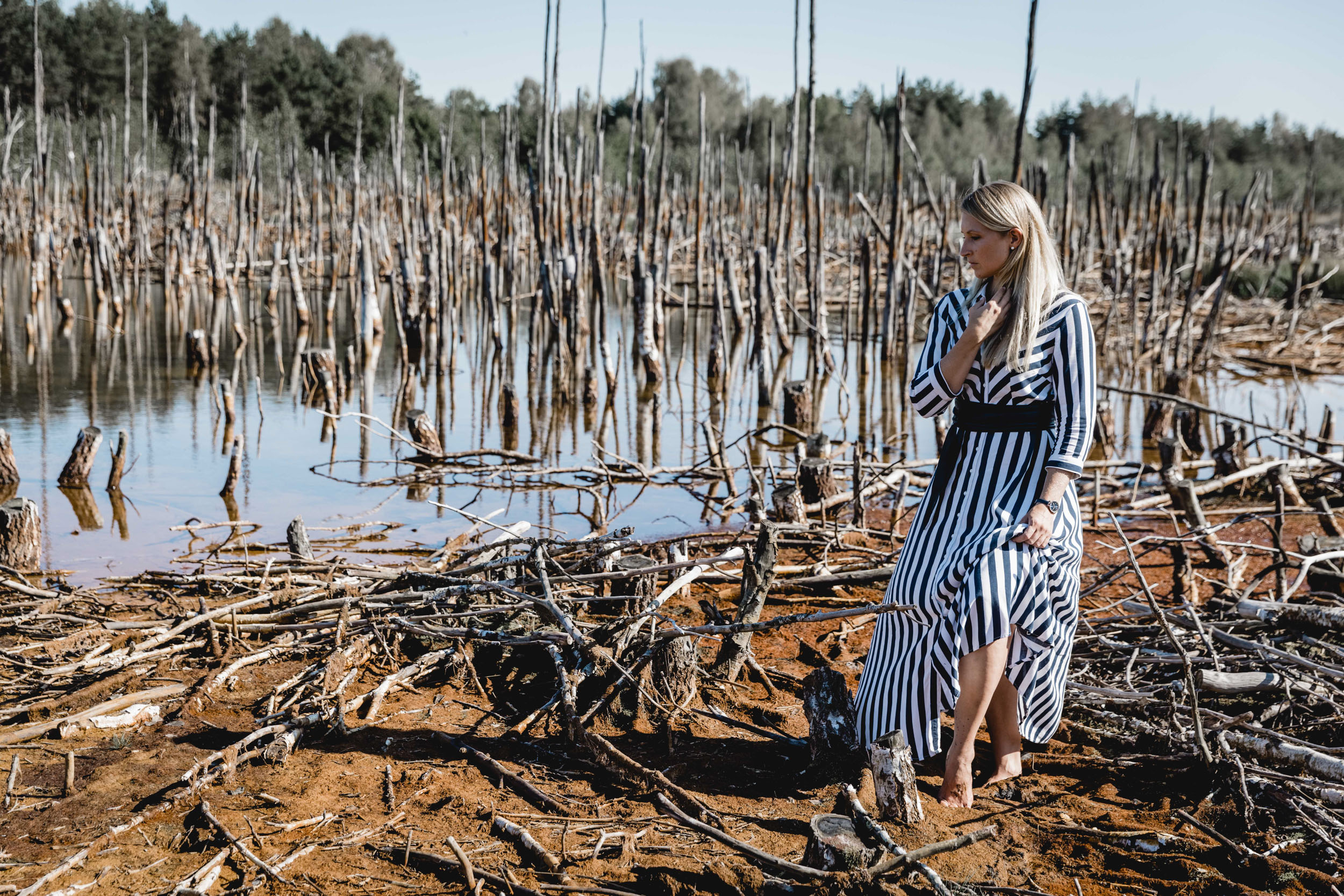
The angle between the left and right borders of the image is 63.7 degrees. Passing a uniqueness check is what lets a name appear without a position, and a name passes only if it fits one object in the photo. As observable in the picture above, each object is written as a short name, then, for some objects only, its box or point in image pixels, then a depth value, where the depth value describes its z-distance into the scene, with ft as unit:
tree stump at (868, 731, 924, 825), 8.70
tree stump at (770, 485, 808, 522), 16.22
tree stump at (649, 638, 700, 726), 11.26
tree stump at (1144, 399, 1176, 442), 28.84
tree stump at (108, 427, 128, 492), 21.27
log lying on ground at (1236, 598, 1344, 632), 11.07
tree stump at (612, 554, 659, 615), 12.62
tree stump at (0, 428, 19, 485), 20.93
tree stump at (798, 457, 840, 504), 18.25
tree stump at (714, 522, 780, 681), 11.59
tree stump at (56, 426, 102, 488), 21.39
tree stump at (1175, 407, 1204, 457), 27.58
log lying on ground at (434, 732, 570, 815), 9.18
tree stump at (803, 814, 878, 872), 7.59
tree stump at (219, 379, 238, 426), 27.50
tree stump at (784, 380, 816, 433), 28.40
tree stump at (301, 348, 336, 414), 30.76
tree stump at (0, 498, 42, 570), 15.71
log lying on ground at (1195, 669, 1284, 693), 10.54
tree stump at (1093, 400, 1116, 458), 26.66
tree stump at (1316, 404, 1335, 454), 23.13
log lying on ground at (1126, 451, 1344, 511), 18.78
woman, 8.71
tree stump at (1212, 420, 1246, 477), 21.22
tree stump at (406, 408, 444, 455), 23.99
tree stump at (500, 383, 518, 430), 28.90
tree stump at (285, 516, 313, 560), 15.24
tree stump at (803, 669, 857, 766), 9.80
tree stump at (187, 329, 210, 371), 37.27
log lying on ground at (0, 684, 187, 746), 9.95
